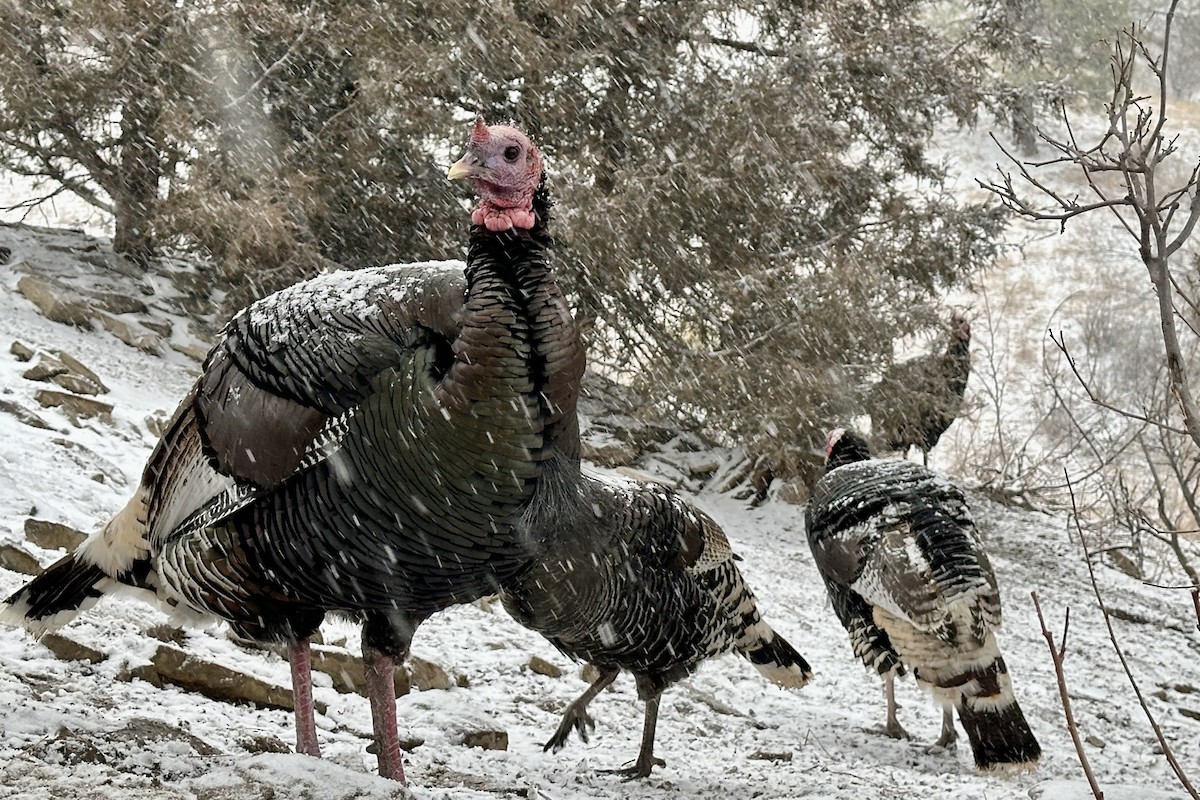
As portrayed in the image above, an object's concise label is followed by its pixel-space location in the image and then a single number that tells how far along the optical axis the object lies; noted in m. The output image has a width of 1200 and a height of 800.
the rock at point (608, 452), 8.94
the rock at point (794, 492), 9.84
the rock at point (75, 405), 6.12
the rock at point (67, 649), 3.79
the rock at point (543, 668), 5.42
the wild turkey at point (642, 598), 3.86
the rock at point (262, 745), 3.46
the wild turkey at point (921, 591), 4.73
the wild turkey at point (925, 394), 9.59
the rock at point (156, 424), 6.52
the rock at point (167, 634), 4.13
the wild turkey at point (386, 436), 2.70
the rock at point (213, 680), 3.91
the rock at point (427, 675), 4.73
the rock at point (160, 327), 8.41
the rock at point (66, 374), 6.48
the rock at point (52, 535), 4.60
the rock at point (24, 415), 5.73
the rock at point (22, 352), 6.66
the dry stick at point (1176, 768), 1.37
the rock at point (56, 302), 7.79
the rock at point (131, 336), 7.99
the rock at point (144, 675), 3.81
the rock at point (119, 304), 8.39
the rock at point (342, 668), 4.45
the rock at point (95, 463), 5.50
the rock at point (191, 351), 8.26
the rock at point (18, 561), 4.35
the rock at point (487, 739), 4.31
